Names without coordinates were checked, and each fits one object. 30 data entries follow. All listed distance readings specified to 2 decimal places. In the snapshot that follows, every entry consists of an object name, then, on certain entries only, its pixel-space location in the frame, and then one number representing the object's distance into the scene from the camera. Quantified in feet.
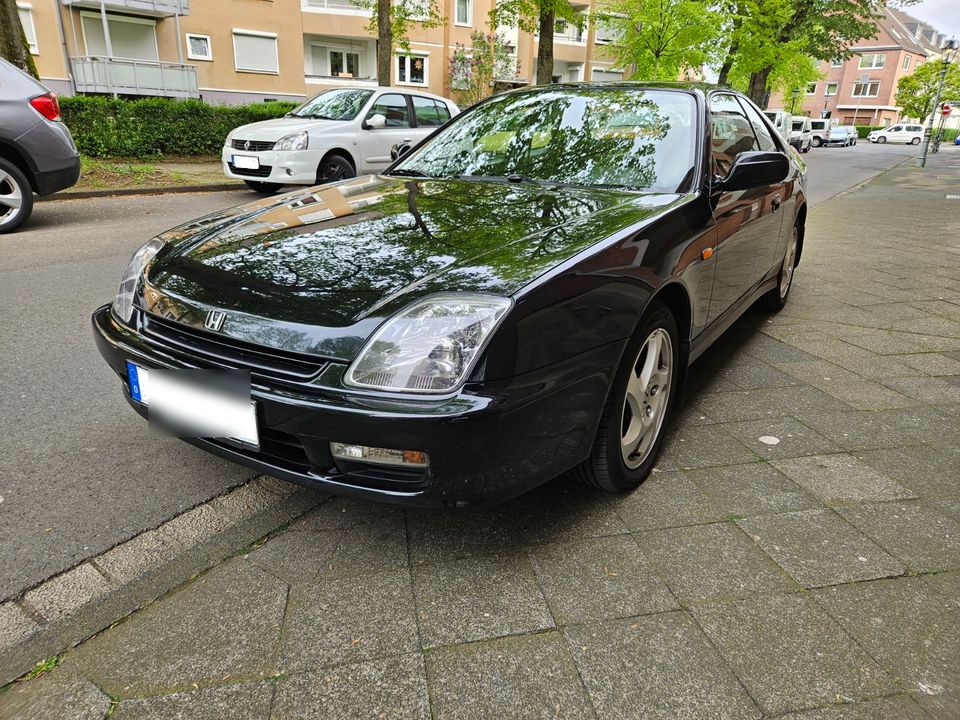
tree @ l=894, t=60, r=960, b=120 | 201.46
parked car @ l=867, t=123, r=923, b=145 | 193.26
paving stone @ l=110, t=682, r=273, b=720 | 5.18
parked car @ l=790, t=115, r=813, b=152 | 137.59
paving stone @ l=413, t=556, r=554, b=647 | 6.06
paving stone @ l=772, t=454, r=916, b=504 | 8.41
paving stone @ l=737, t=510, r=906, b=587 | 6.92
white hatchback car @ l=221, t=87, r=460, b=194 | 30.09
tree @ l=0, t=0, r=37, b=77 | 30.71
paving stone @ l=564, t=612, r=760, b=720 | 5.29
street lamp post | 80.71
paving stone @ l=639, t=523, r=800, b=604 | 6.65
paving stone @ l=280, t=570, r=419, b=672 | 5.79
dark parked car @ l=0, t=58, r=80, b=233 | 21.56
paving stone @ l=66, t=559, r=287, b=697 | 5.55
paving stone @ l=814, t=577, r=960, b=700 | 5.69
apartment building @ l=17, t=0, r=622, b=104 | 76.23
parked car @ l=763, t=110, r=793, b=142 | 91.86
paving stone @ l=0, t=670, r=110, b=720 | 5.19
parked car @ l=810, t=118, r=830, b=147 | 155.74
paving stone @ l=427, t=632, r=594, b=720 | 5.26
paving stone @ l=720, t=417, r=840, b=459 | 9.52
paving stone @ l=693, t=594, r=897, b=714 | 5.48
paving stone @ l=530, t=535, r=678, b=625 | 6.34
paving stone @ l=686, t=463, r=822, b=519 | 8.05
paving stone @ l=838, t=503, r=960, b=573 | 7.19
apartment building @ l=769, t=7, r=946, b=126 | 246.47
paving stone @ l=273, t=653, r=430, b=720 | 5.23
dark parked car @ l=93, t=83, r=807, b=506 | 5.84
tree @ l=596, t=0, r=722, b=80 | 63.77
